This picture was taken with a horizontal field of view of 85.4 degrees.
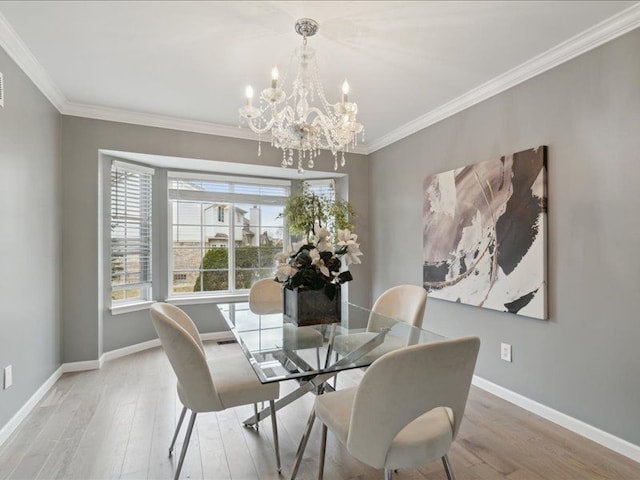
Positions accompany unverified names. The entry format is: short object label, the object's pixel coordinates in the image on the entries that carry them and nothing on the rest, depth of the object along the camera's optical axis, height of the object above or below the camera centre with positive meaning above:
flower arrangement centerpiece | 2.12 -0.18
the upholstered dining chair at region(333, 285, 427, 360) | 1.87 -0.54
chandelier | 1.99 +0.77
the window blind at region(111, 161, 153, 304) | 3.72 +0.08
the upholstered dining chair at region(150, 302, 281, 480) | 1.55 -0.74
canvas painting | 2.43 +0.05
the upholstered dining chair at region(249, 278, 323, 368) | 1.88 -0.55
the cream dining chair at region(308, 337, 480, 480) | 1.16 -0.57
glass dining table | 1.59 -0.57
